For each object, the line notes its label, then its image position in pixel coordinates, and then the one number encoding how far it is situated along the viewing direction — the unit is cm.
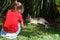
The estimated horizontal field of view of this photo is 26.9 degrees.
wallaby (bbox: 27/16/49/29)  389
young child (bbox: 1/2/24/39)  315
